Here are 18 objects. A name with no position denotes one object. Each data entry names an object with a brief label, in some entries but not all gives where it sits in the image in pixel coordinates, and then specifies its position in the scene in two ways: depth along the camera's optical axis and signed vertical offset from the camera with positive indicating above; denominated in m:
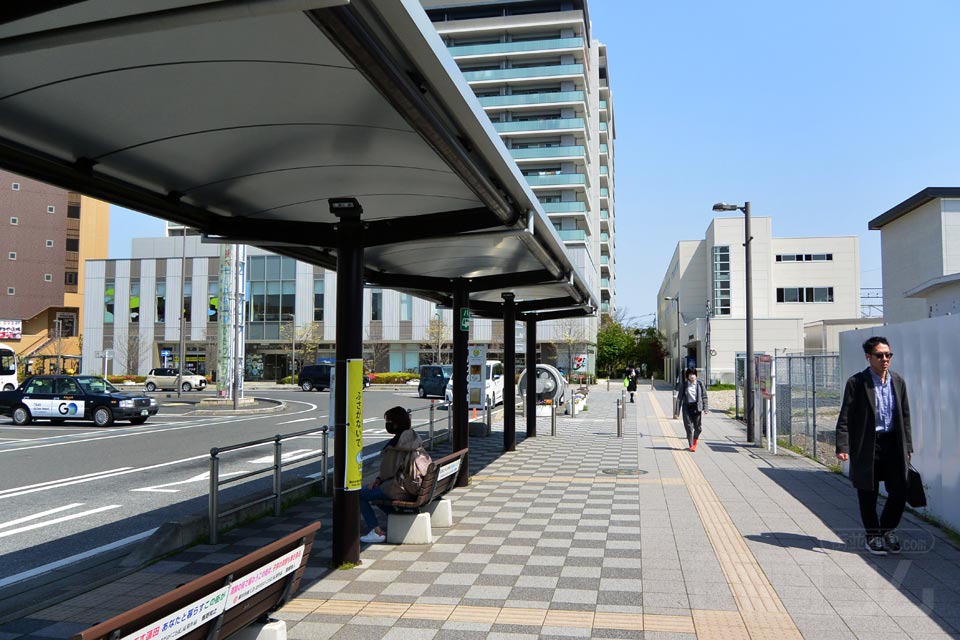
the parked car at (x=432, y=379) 38.12 -1.34
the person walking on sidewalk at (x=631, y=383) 34.34 -1.37
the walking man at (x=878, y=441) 6.45 -0.75
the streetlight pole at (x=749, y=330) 17.38 +0.59
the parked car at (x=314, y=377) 48.22 -1.60
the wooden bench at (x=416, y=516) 7.11 -1.58
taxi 22.09 -1.51
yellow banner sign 6.55 -0.64
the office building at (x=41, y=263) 67.12 +8.15
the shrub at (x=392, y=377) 54.97 -1.81
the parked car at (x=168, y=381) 49.47 -1.91
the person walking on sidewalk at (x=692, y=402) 14.93 -0.98
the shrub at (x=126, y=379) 55.31 -2.03
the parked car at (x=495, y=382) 30.25 -1.24
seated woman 7.25 -1.14
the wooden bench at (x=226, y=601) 2.81 -1.12
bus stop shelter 3.36 +1.43
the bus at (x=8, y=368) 33.50 -0.75
